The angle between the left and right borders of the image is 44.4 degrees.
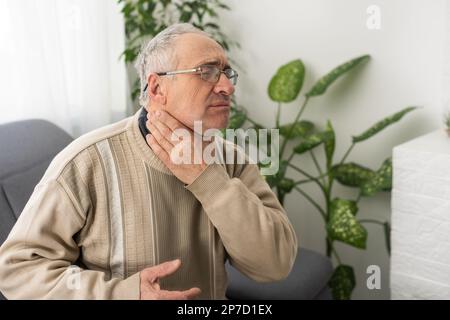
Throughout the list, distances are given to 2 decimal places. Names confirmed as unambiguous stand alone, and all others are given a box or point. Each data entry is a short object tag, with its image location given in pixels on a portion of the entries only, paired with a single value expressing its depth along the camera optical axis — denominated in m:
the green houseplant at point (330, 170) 2.10
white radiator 1.81
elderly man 1.17
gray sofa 1.59
